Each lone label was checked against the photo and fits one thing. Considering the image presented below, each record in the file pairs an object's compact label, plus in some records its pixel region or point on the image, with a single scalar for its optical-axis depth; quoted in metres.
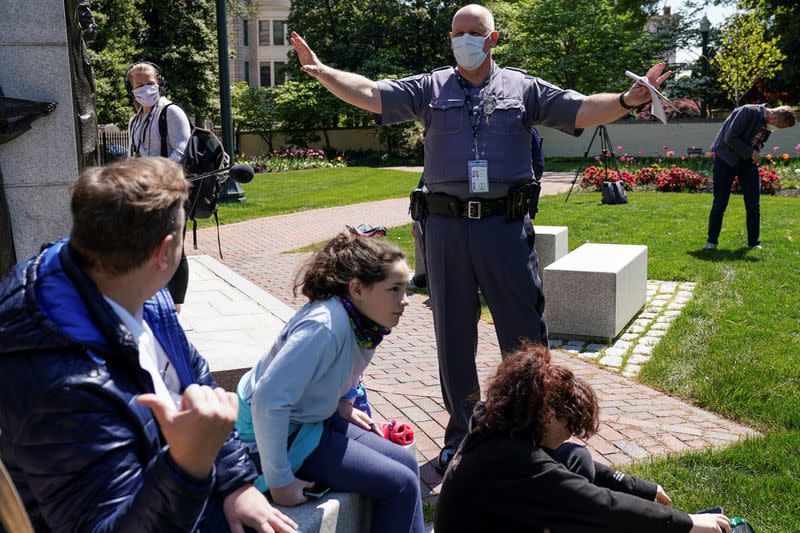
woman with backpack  6.06
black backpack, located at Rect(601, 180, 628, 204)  15.95
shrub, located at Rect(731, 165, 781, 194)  18.34
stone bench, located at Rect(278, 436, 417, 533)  2.73
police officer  4.42
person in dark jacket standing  10.53
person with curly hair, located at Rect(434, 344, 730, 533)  2.72
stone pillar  4.86
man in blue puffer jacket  1.67
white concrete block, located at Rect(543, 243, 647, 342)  7.26
